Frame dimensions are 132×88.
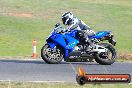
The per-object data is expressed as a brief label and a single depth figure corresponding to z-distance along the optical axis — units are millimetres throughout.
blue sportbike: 16750
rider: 16734
